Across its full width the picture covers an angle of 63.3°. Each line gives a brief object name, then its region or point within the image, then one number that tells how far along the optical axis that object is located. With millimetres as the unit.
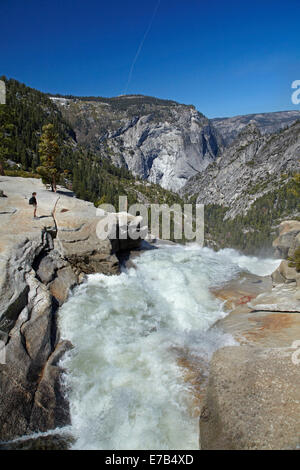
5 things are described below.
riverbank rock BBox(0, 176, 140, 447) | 10312
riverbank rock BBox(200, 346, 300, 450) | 7648
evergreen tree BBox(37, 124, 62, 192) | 33125
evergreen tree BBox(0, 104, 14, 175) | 34344
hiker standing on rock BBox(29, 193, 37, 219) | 20472
